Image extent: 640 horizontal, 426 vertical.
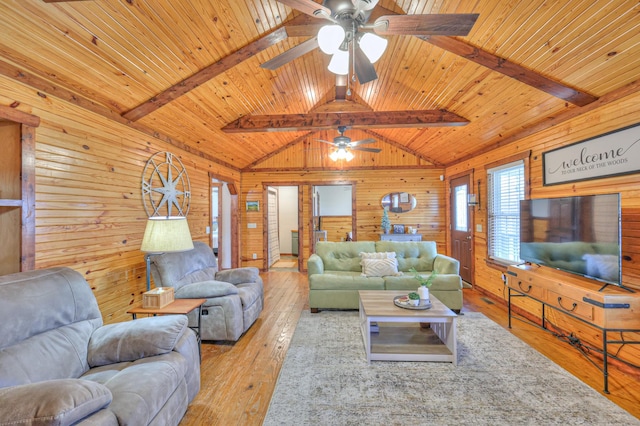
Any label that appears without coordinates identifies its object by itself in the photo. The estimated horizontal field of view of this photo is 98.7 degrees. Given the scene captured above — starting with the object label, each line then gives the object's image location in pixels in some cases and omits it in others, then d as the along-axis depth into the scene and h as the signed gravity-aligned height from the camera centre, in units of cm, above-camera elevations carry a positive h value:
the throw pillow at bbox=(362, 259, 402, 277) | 407 -79
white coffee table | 254 -129
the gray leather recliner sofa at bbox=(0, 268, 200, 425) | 113 -78
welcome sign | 240 +56
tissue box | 242 -74
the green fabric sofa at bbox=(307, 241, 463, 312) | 378 -89
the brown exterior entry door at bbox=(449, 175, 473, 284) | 530 -25
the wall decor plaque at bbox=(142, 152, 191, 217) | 350 +41
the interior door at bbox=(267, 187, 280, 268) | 703 -33
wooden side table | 233 -81
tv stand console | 208 -73
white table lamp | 244 -18
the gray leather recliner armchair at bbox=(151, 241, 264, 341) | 293 -90
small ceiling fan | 452 +119
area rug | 187 -138
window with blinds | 401 +6
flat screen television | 225 -21
